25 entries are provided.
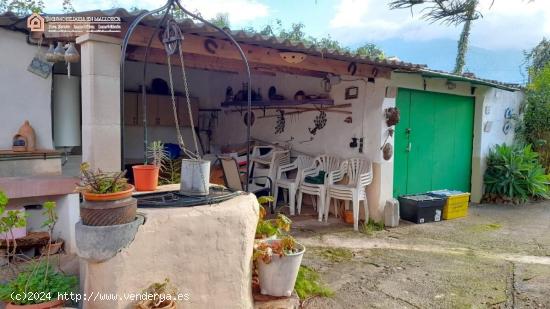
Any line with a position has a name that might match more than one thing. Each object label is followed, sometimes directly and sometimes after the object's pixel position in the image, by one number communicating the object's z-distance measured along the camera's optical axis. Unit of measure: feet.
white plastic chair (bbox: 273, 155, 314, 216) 17.66
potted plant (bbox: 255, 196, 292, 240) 9.07
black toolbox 17.20
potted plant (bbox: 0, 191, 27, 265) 6.82
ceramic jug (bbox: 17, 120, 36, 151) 11.02
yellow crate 18.15
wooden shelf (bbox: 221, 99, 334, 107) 18.53
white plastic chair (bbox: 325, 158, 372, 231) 15.87
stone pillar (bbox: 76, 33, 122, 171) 9.45
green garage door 18.35
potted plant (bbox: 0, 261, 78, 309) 6.60
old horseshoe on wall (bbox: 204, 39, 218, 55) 11.25
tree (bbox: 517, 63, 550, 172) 24.36
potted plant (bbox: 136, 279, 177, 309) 6.34
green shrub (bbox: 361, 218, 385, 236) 15.70
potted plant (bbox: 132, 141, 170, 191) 8.59
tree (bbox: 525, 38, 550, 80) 38.14
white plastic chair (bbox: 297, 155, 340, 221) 16.69
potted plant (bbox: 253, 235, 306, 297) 7.86
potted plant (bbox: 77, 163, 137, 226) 5.97
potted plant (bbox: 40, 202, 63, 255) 11.05
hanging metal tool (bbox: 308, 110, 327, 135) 19.10
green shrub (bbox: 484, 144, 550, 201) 21.89
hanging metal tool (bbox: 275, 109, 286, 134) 21.29
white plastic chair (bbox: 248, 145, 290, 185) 19.04
